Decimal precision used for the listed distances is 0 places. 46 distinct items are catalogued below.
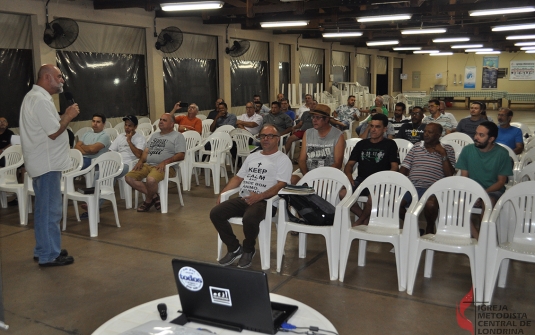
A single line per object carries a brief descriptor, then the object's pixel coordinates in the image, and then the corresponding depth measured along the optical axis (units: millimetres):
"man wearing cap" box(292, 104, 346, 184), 5098
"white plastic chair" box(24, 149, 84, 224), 5656
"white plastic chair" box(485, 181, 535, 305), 3412
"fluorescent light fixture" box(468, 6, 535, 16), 8003
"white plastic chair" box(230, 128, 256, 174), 8359
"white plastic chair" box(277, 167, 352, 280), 3980
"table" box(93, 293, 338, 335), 1890
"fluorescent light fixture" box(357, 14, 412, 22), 8742
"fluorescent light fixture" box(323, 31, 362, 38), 11945
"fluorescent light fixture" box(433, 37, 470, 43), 14031
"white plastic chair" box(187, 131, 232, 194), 7234
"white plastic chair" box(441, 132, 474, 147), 6488
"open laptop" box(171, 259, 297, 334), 1679
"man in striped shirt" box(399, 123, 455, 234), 4645
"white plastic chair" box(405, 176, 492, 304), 3490
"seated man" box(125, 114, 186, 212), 6135
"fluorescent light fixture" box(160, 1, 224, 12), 7441
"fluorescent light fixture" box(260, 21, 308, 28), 9898
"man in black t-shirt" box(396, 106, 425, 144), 6801
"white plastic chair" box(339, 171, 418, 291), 3758
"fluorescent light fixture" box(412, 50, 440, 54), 20219
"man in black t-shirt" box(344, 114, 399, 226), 4840
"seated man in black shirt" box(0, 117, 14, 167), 6695
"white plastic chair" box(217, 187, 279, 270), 4188
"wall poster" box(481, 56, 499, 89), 26703
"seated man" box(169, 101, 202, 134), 8508
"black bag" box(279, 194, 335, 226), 4102
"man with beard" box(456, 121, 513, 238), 4371
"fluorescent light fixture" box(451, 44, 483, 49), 17725
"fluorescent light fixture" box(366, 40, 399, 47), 16156
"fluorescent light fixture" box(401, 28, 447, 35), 11230
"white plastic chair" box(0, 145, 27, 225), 5699
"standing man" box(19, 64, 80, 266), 4020
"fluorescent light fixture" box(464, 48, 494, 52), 20533
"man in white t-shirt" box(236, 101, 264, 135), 9125
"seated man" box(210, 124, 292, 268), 4207
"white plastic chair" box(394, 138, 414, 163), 6013
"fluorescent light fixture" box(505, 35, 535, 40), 14947
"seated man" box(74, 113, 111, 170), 6328
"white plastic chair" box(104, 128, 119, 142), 8156
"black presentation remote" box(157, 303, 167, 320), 1979
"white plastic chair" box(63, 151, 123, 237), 5219
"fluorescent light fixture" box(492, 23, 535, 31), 10328
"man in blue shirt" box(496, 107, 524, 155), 6344
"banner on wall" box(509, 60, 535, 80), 25969
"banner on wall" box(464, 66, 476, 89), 27281
